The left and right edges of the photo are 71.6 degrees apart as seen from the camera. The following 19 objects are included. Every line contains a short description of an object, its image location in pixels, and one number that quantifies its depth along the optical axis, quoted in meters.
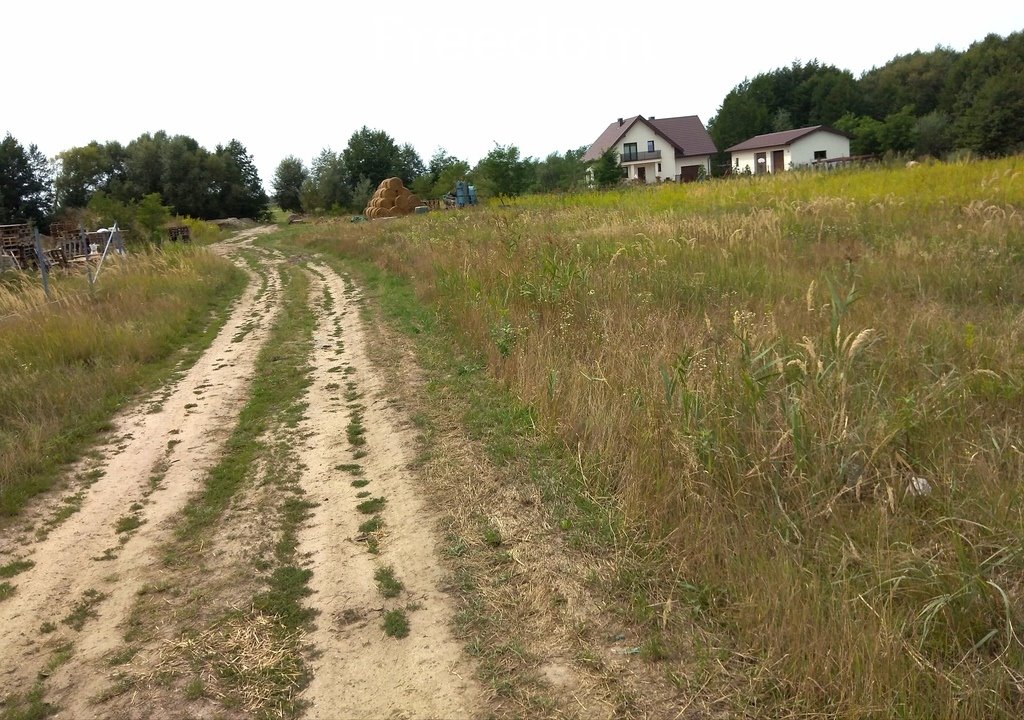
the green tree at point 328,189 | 58.06
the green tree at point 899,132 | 51.66
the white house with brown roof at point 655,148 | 64.19
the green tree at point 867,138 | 53.59
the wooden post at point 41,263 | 12.24
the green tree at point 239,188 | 56.72
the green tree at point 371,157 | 62.19
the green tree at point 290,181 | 69.75
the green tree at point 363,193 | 56.76
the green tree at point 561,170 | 45.47
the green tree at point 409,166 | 64.44
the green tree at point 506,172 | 34.25
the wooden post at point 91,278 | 13.57
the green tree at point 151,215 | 32.38
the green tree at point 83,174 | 54.06
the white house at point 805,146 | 54.38
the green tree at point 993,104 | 42.78
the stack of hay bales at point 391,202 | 40.38
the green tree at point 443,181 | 49.59
